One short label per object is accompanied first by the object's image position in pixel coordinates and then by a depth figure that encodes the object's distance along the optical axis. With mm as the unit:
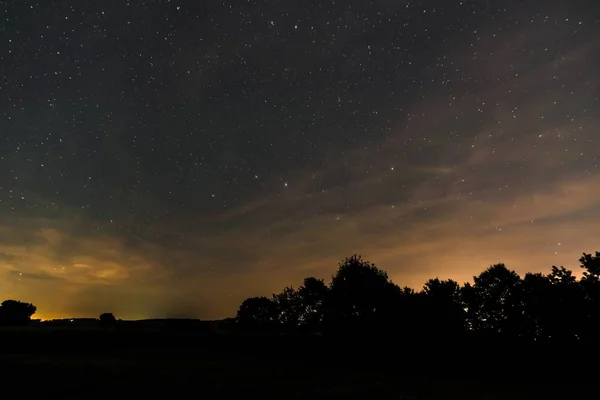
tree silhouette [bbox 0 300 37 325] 52306
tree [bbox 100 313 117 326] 57172
